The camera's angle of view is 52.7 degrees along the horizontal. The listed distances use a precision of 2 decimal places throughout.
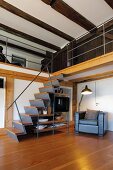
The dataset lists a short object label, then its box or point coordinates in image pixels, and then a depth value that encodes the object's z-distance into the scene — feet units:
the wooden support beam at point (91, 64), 9.52
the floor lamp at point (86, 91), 13.51
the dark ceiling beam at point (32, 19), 10.84
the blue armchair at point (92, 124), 11.23
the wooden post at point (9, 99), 11.95
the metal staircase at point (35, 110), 10.19
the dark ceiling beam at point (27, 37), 13.91
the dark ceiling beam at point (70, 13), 10.65
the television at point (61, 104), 13.41
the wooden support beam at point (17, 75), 12.04
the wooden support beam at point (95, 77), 13.55
